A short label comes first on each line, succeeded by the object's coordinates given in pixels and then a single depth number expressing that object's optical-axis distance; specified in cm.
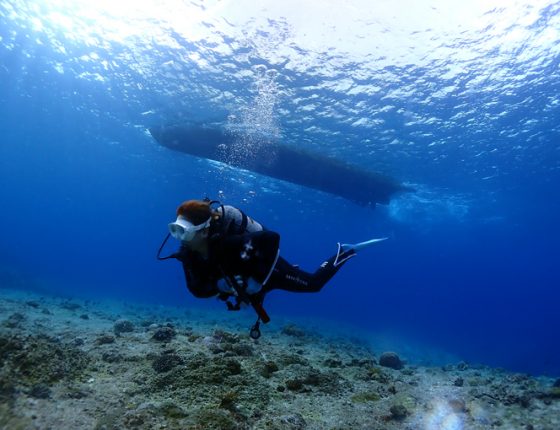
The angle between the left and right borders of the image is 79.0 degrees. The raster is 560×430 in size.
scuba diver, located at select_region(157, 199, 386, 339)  389
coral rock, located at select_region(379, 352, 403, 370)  1049
